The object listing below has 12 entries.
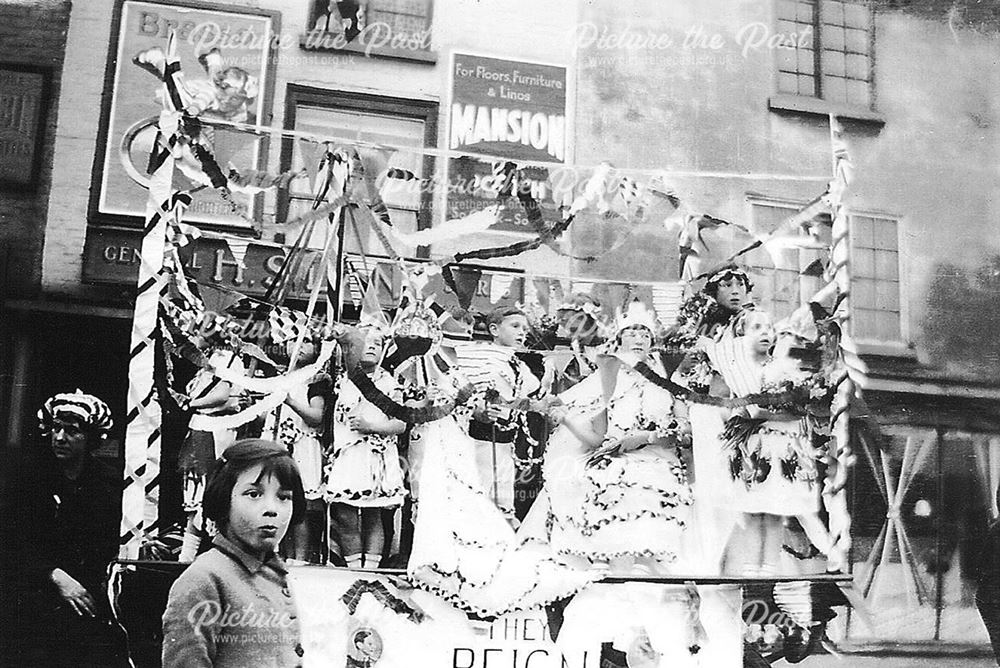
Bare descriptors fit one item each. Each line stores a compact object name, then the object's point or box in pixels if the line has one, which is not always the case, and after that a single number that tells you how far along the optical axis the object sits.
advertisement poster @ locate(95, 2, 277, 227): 5.16
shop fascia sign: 5.08
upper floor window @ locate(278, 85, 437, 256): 5.25
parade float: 5.04
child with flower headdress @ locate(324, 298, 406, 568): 5.03
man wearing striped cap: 4.90
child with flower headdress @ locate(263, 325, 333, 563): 5.03
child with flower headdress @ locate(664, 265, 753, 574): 5.25
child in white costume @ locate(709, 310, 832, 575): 5.29
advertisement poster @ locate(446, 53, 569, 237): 5.36
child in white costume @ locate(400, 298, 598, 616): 5.04
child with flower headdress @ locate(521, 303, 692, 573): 5.14
